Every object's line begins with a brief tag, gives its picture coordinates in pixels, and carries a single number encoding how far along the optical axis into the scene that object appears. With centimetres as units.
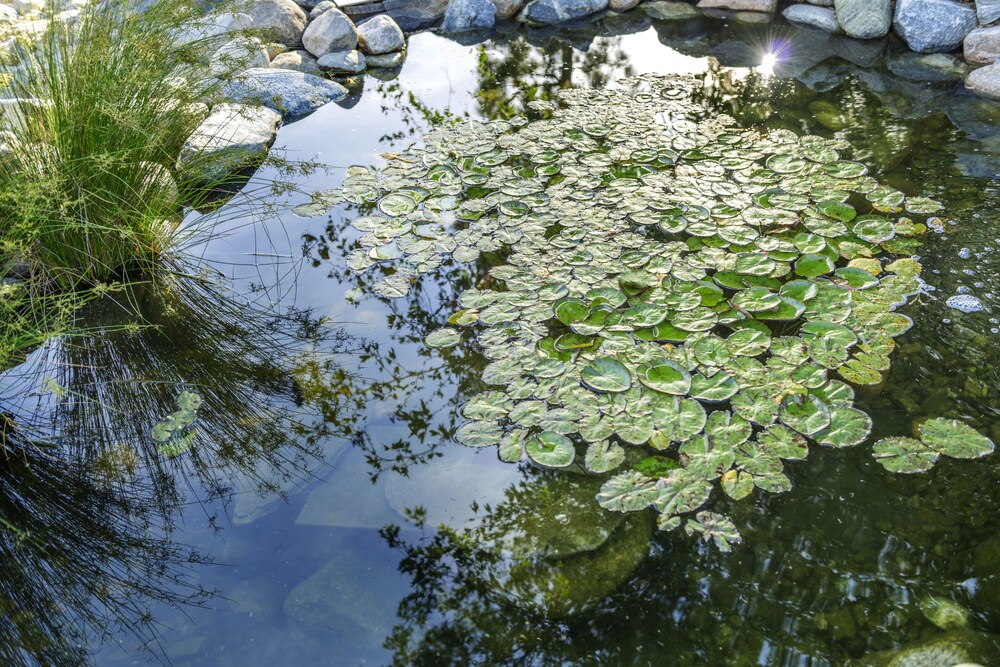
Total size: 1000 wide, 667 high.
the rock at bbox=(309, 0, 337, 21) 561
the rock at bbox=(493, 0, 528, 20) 587
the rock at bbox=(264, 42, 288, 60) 534
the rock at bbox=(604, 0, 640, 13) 588
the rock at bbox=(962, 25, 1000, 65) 464
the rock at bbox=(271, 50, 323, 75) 520
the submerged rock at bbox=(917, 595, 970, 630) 200
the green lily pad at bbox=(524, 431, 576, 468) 243
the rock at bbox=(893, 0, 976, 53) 485
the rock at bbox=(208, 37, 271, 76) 333
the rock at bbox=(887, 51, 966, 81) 475
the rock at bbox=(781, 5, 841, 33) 538
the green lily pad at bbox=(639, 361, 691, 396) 258
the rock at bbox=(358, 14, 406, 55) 549
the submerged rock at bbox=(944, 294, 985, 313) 292
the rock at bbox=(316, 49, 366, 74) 528
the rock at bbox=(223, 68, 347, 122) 468
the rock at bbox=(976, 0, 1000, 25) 471
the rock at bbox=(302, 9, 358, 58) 537
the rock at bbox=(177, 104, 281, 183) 365
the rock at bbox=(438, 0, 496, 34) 577
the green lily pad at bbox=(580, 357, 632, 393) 261
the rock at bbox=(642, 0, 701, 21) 579
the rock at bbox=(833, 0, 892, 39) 514
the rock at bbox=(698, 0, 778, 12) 564
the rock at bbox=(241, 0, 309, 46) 544
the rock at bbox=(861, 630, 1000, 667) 188
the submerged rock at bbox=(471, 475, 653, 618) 214
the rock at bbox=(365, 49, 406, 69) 543
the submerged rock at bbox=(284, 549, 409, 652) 208
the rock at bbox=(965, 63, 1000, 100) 442
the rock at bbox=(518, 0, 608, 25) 581
